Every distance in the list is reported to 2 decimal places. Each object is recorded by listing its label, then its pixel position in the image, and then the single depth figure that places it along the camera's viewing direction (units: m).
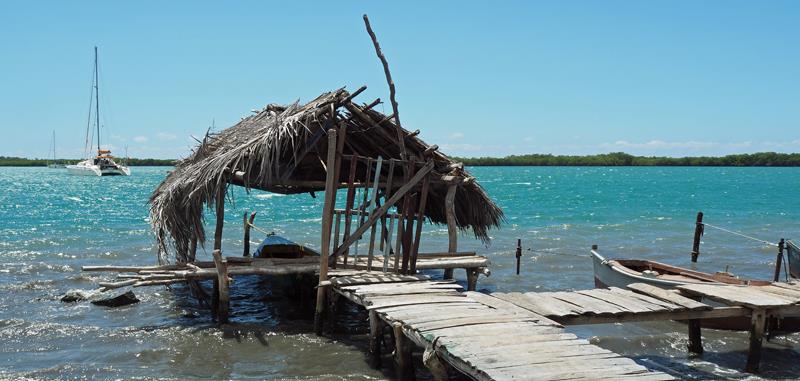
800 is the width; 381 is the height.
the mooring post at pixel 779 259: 13.89
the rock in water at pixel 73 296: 13.16
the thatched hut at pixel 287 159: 10.73
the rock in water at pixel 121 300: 12.77
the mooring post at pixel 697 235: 16.17
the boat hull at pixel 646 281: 10.12
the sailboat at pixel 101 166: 83.00
